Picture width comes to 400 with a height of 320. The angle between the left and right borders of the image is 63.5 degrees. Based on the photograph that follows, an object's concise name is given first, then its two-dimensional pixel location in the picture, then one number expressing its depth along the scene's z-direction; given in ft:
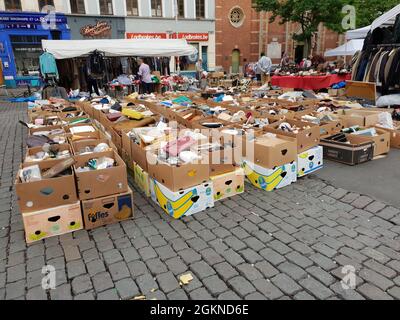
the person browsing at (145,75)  41.63
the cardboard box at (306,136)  14.02
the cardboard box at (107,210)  10.75
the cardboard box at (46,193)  9.94
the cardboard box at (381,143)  16.53
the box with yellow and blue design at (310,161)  14.38
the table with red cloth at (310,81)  37.47
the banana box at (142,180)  13.12
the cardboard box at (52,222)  10.09
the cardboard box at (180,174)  10.97
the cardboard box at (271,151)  12.77
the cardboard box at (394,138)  18.11
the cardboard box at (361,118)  18.81
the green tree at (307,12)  67.87
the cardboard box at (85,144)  14.10
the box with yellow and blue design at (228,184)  12.52
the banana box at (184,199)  11.30
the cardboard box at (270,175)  13.24
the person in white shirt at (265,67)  50.10
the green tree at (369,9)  74.13
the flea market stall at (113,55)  39.01
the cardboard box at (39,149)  13.40
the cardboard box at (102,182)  10.57
